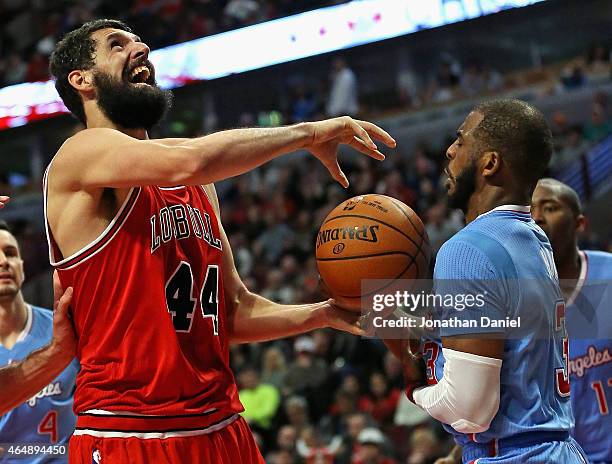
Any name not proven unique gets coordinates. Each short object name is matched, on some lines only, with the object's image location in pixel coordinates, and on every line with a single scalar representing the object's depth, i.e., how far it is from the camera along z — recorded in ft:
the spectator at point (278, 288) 36.50
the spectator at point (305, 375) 30.42
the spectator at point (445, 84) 47.26
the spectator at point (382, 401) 27.99
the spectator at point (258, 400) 30.50
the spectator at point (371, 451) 25.64
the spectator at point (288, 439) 28.53
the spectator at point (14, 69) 55.06
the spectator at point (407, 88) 49.47
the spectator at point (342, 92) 47.91
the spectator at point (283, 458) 27.91
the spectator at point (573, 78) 43.32
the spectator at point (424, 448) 24.99
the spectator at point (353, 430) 26.99
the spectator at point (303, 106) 50.49
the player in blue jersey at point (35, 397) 14.43
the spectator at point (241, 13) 49.49
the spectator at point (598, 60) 42.91
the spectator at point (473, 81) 45.88
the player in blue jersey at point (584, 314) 14.32
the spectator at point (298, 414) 29.07
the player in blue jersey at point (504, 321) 9.23
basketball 10.55
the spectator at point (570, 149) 38.47
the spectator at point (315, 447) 27.43
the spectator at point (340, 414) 28.27
